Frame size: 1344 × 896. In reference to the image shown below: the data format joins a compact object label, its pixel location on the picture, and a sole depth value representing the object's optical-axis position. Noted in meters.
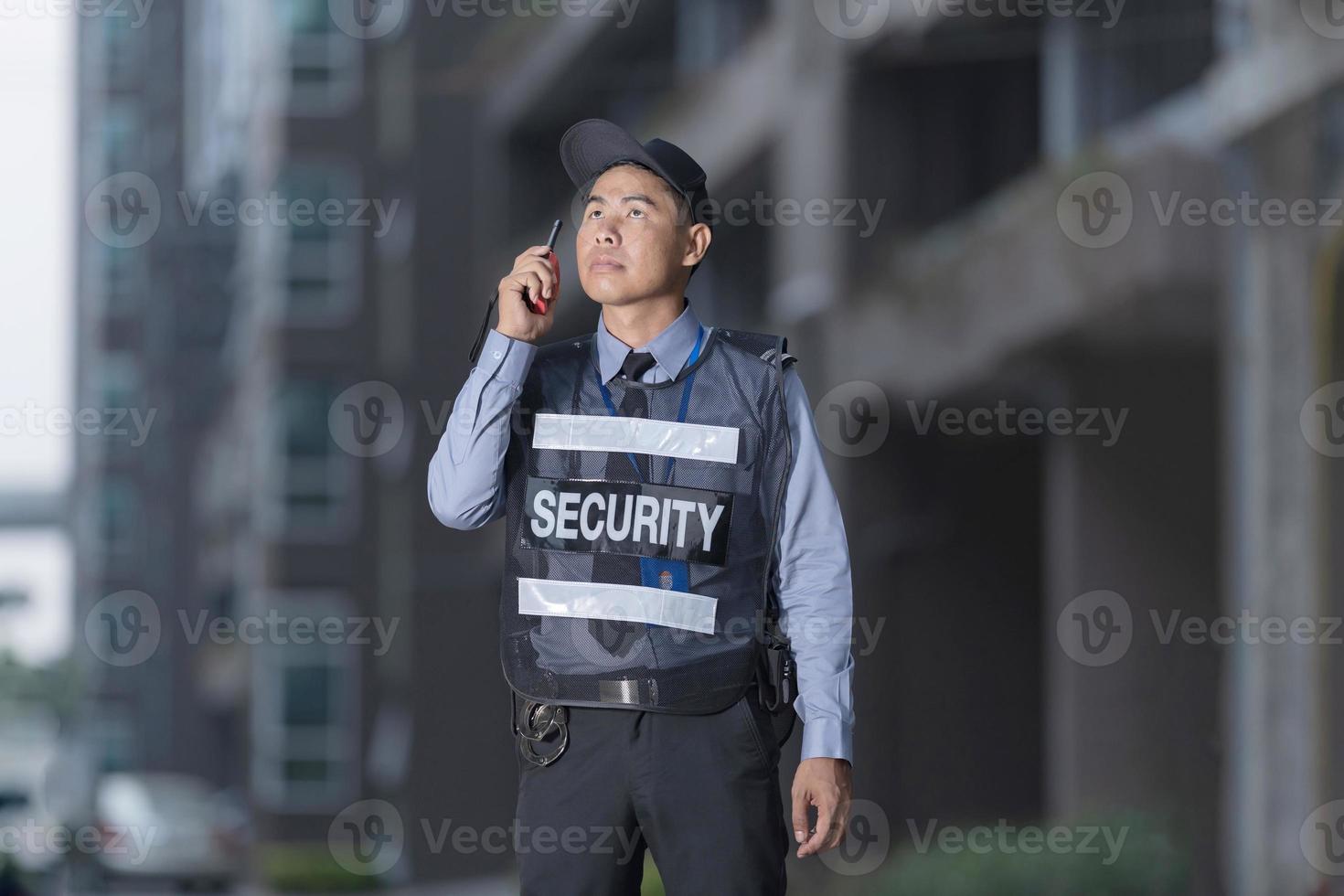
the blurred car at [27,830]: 12.86
